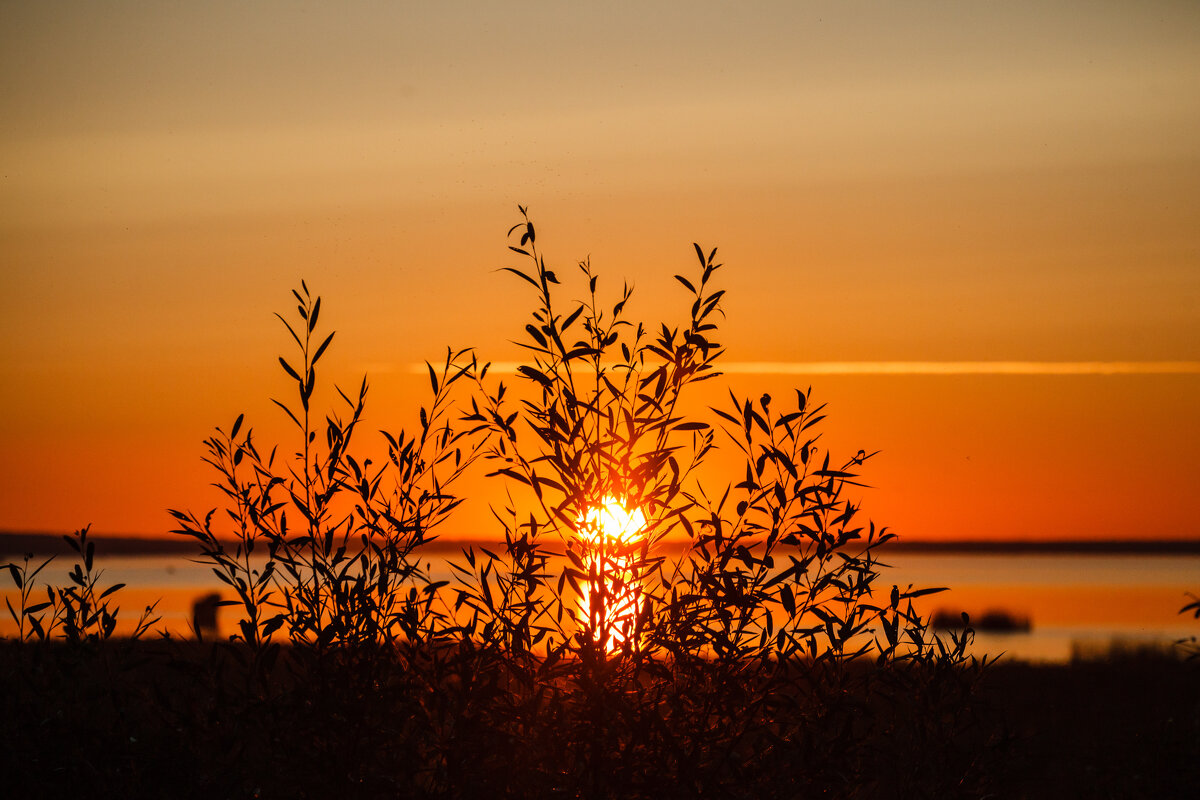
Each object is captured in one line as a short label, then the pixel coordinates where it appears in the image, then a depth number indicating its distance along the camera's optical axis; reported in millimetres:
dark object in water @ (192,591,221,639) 59419
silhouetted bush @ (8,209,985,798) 14305
